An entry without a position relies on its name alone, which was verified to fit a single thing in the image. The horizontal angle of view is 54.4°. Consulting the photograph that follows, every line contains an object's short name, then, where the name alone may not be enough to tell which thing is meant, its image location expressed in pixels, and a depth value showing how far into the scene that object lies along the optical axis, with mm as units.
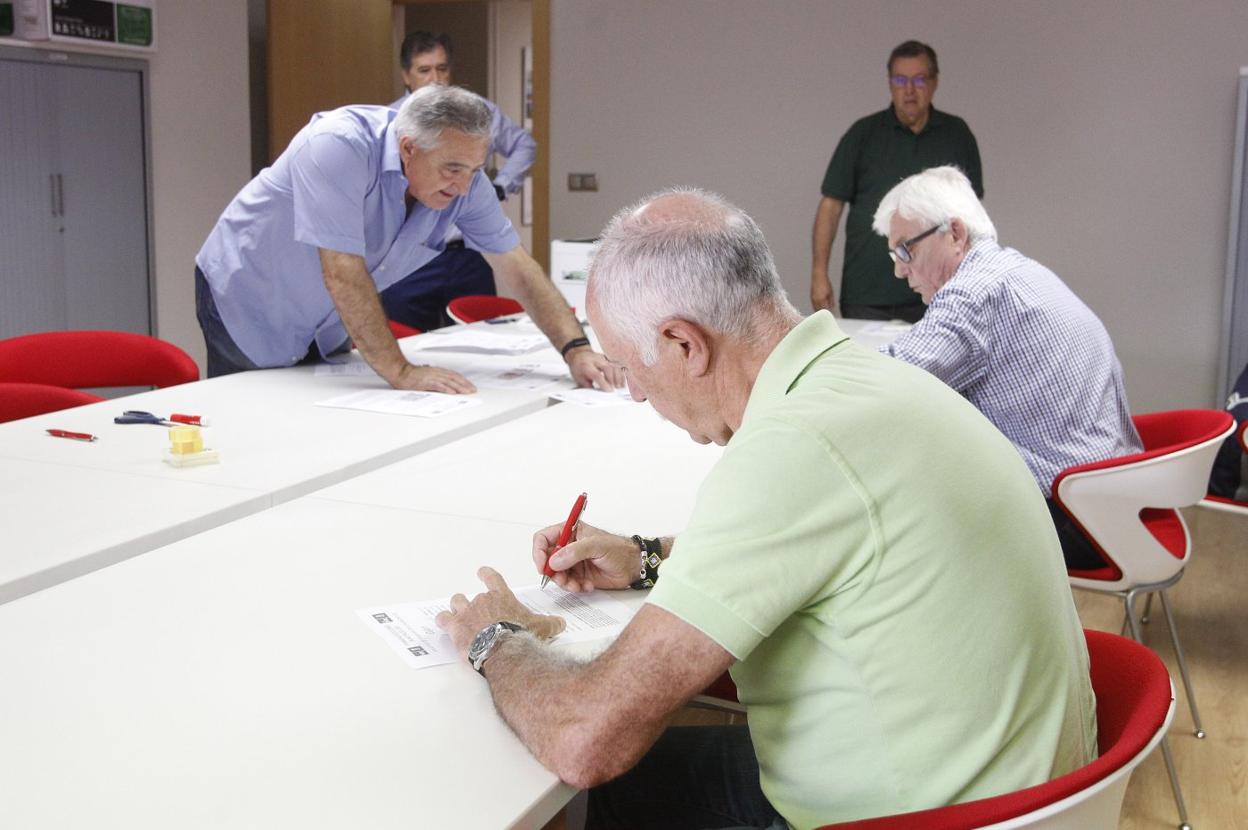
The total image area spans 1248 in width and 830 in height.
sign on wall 5512
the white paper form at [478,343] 3842
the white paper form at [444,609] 1496
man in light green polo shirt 1170
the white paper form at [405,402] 2847
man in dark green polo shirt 5469
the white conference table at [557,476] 2121
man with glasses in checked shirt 2773
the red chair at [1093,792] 1086
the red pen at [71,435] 2480
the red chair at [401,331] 4242
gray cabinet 5605
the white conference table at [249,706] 1142
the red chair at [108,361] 3406
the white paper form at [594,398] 3101
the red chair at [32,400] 2910
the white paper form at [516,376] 3260
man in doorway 5402
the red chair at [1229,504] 3104
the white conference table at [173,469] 1846
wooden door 6840
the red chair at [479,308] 4871
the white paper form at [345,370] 3346
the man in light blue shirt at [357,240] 3062
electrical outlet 6980
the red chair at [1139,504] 2547
